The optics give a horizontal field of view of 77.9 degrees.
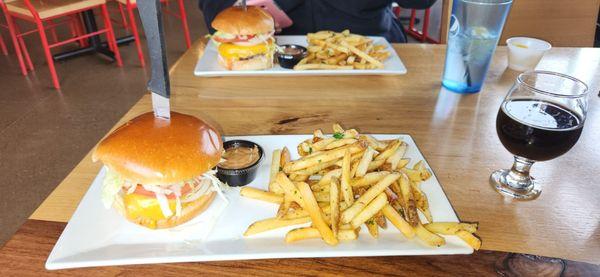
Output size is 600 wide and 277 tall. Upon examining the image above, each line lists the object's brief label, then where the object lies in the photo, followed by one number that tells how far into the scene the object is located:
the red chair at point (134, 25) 1.73
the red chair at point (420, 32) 1.93
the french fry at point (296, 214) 0.33
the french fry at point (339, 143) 0.38
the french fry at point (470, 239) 0.30
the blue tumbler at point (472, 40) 0.49
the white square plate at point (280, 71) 0.61
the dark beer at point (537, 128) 0.33
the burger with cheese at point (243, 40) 0.63
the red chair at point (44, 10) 1.48
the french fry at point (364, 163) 0.35
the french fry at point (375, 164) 0.37
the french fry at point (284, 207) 0.33
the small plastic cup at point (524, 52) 0.60
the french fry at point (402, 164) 0.38
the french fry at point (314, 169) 0.36
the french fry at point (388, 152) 0.37
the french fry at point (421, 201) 0.34
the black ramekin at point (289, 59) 0.63
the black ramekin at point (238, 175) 0.38
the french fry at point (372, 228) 0.32
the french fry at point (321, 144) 0.38
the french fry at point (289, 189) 0.33
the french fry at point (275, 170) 0.36
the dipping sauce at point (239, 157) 0.39
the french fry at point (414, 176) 0.37
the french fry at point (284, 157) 0.39
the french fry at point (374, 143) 0.39
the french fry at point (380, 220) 0.33
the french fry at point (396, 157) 0.37
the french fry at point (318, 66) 0.60
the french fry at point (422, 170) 0.37
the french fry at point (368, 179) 0.34
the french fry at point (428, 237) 0.30
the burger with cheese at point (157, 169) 0.32
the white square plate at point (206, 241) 0.30
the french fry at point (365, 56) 0.61
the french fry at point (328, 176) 0.36
